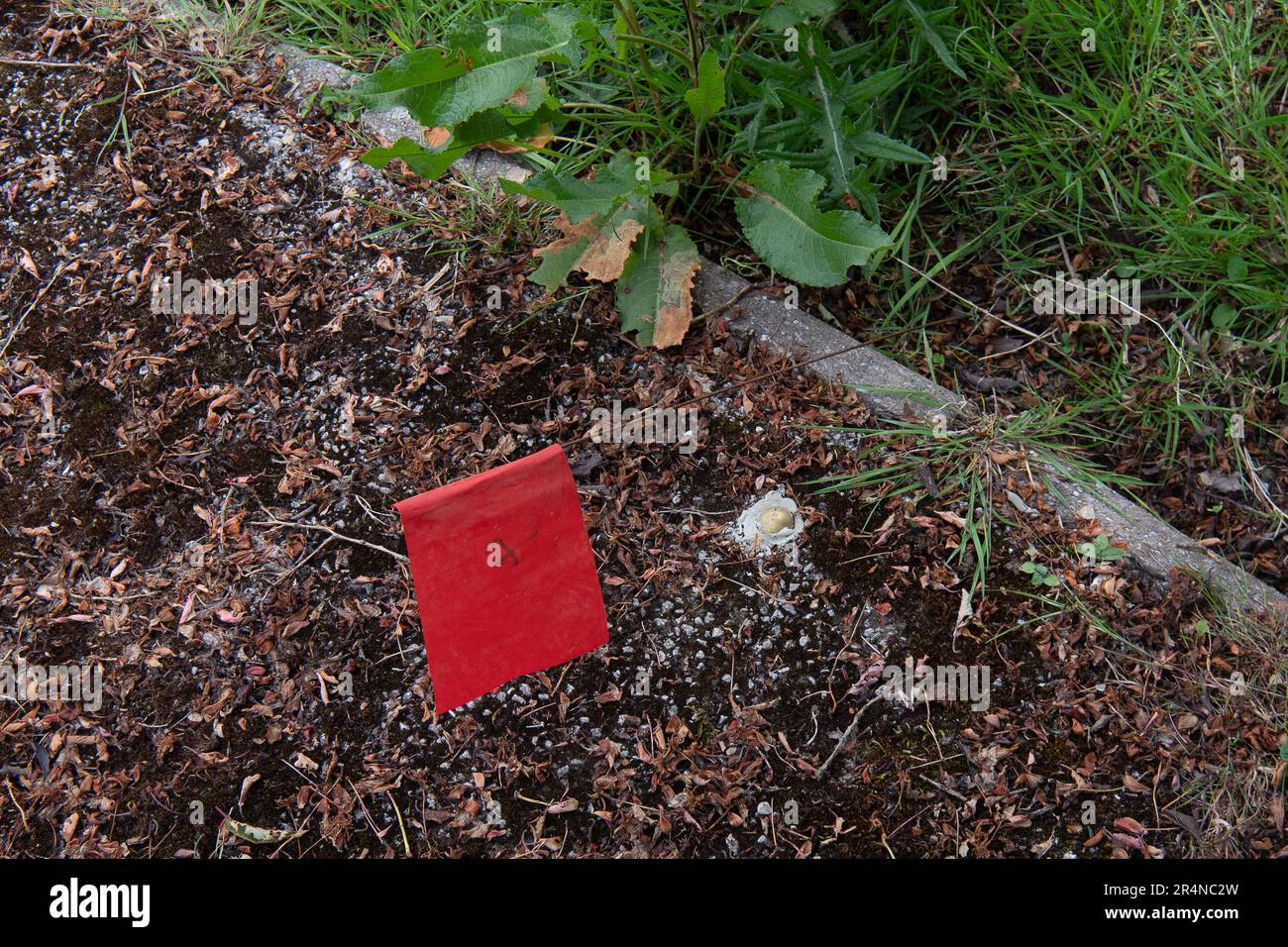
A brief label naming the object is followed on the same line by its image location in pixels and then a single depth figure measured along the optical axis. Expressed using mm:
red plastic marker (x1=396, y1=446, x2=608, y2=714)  767
